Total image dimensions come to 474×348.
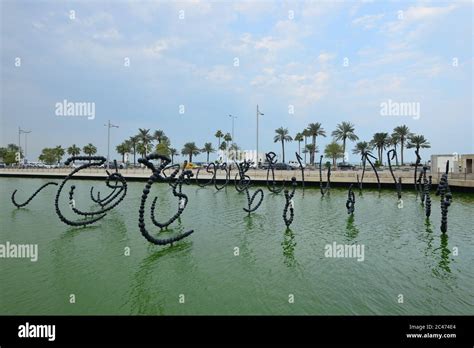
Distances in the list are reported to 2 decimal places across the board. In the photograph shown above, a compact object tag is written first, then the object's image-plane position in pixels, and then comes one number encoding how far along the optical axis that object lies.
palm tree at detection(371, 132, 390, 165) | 77.69
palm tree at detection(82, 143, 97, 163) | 110.06
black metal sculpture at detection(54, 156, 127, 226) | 15.98
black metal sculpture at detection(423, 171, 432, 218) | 20.60
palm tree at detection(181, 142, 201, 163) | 105.12
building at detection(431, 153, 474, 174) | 40.22
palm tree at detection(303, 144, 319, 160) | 93.56
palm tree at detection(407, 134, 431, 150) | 73.00
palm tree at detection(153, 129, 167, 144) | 98.44
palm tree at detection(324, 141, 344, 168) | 83.69
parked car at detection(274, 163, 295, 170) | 65.61
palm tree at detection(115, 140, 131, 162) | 109.16
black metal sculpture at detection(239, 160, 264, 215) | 33.56
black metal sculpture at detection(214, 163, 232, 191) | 39.51
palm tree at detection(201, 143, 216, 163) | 111.30
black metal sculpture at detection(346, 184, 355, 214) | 21.93
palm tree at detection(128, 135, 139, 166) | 103.76
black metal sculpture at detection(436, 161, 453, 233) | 15.62
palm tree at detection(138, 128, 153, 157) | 98.25
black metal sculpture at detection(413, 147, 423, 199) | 28.42
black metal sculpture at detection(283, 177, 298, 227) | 17.49
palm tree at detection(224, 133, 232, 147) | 114.32
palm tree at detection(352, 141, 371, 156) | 82.22
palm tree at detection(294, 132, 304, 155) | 100.04
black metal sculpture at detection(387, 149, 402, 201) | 30.34
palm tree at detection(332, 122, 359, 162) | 81.06
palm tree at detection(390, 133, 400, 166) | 77.19
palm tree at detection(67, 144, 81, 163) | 115.55
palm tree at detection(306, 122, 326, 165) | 86.19
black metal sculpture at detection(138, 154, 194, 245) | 11.39
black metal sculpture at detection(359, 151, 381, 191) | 33.78
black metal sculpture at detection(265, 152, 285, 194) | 30.80
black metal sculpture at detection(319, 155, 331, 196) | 35.29
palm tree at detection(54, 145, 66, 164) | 109.26
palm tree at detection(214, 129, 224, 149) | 112.56
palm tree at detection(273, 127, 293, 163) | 98.44
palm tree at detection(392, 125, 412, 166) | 75.92
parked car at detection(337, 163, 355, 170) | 69.36
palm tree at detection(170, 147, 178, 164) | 104.38
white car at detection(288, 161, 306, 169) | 79.50
